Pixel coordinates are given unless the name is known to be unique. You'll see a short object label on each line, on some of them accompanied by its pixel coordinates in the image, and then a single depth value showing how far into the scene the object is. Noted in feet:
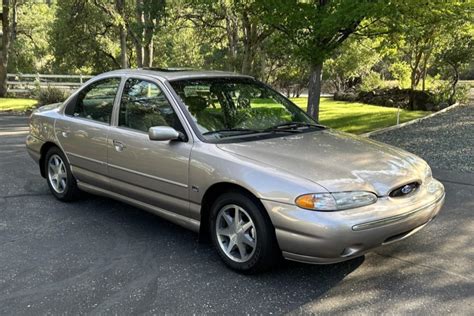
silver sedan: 10.95
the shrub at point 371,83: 76.02
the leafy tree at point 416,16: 26.32
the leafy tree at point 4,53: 72.37
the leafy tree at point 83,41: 86.07
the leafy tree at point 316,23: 25.49
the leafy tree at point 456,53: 55.77
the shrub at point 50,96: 57.82
